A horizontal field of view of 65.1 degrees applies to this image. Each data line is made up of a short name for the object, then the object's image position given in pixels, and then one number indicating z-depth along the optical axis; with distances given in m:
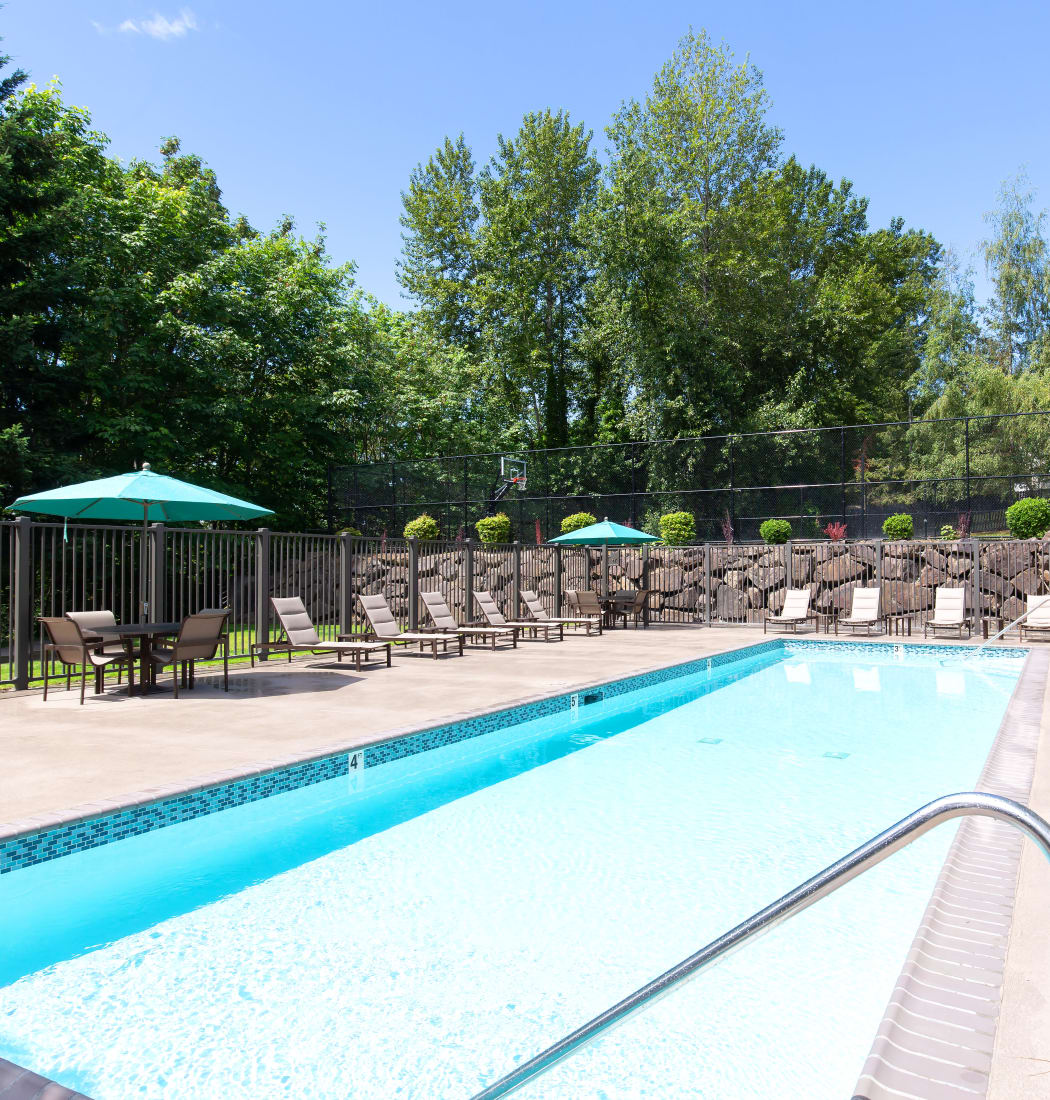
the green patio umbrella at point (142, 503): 7.22
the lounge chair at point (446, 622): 11.93
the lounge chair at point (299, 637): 9.27
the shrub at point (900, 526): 16.98
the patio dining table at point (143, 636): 7.05
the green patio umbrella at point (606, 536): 15.98
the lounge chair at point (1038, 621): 13.29
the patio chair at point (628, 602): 16.70
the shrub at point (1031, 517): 15.45
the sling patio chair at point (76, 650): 6.88
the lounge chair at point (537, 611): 14.66
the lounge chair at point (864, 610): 15.00
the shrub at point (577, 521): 19.98
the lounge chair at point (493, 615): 13.17
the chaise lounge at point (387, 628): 10.63
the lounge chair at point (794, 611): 15.45
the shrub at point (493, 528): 20.03
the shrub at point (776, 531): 17.95
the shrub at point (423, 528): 18.84
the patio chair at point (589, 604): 15.98
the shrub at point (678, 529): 18.66
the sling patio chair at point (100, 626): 7.13
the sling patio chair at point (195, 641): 7.21
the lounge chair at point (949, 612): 14.01
